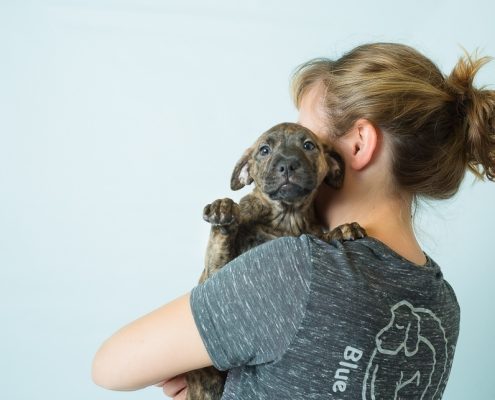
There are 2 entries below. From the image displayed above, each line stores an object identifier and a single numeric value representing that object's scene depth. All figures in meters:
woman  0.93
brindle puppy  1.17
